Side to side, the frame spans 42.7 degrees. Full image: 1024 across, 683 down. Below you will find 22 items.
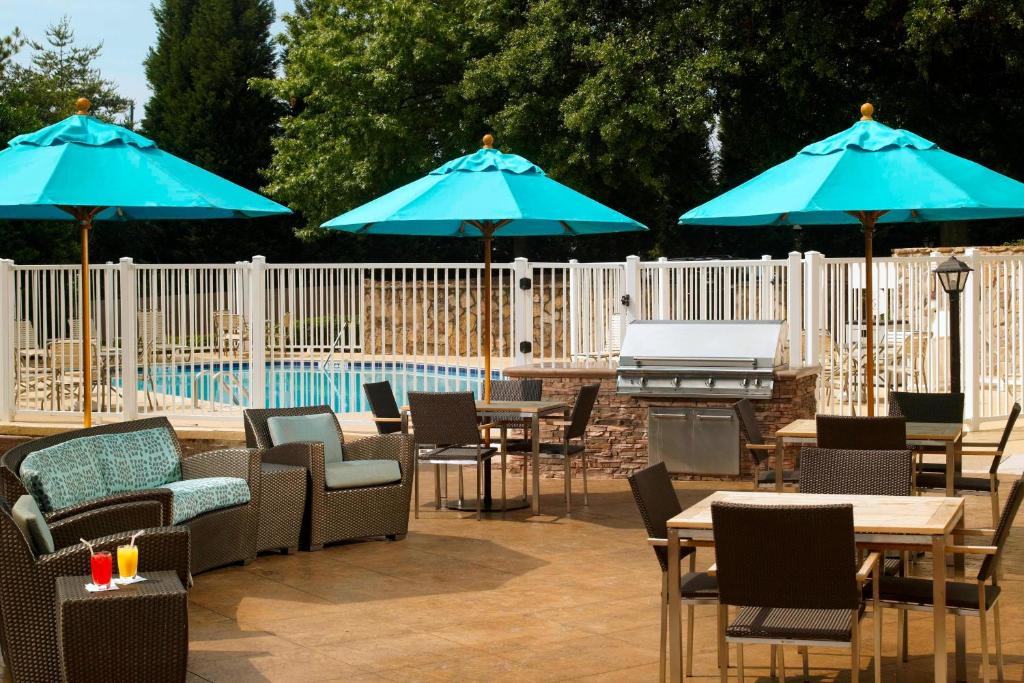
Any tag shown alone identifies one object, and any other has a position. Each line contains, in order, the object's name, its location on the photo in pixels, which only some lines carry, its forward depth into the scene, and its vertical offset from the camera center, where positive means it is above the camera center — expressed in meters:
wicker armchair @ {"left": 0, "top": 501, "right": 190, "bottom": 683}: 5.27 -1.12
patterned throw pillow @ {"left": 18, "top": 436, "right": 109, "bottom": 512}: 6.47 -0.78
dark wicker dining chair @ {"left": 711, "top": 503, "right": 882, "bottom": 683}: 4.42 -0.86
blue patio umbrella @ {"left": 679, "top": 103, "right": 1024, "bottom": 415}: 7.70 +0.81
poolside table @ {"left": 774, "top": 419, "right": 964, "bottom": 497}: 7.67 -0.73
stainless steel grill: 10.88 -0.35
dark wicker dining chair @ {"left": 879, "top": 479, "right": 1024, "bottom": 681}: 4.90 -1.07
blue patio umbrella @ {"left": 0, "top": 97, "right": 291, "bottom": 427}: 7.88 +0.91
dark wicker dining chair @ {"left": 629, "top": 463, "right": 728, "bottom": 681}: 5.10 -0.84
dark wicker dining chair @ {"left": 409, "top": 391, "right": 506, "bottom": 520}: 9.32 -0.76
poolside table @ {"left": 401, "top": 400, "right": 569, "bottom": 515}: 9.55 -0.70
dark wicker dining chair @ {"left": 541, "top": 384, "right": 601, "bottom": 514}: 9.76 -0.83
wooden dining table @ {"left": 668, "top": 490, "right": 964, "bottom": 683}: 4.71 -0.80
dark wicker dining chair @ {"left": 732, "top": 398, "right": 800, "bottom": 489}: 8.39 -0.81
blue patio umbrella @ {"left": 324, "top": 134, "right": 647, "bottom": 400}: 9.46 +0.88
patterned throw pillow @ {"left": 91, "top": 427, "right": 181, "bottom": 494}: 7.34 -0.80
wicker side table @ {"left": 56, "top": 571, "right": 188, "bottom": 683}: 4.80 -1.16
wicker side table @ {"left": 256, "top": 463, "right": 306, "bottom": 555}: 8.13 -1.17
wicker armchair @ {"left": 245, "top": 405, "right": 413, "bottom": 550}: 8.41 -1.14
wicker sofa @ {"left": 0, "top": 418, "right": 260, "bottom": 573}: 5.96 -0.91
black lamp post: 10.25 +0.21
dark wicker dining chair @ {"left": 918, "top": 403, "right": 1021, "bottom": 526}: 7.94 -1.03
